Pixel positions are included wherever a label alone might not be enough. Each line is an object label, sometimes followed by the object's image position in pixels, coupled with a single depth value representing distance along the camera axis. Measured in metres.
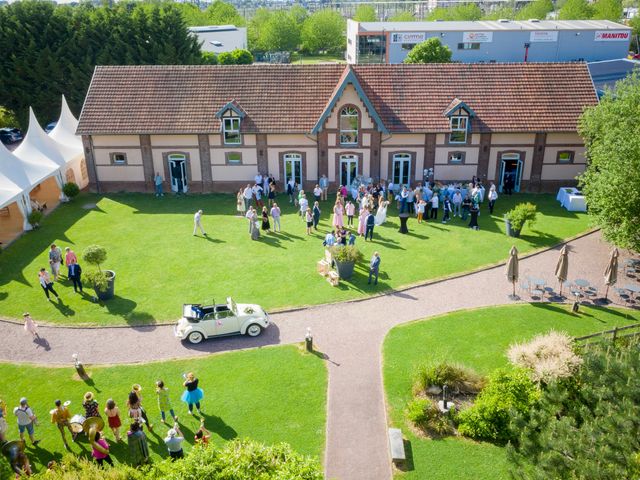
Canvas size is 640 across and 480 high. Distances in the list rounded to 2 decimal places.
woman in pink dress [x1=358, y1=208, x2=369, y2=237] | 27.66
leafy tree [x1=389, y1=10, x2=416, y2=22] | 125.00
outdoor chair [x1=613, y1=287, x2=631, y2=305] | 22.14
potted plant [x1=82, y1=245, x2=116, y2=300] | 21.98
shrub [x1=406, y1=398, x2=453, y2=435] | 15.52
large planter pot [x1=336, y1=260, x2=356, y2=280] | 23.61
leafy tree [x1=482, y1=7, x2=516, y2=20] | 123.31
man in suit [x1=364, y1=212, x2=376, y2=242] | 27.09
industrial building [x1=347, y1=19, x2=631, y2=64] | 76.12
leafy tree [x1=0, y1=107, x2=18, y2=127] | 48.04
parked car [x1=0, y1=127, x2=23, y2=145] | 48.31
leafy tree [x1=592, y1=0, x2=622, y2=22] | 97.81
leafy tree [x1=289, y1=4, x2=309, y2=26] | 138.12
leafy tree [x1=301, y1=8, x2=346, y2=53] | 118.12
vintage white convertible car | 19.50
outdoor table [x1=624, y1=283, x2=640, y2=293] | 21.95
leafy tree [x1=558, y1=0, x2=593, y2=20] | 100.69
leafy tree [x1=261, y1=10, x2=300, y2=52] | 114.88
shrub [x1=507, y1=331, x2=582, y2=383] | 15.69
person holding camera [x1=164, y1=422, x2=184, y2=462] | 13.93
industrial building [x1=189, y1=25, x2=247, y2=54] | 88.75
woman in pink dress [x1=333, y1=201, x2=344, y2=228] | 28.25
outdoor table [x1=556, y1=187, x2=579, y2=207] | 31.94
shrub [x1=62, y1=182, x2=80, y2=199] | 33.34
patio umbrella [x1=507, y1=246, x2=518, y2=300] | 22.03
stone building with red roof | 33.28
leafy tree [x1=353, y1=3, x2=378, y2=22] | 130.12
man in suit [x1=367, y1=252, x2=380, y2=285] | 22.94
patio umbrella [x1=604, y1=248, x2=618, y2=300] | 21.67
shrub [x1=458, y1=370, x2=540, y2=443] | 15.14
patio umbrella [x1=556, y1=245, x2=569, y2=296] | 21.95
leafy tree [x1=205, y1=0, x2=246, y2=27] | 120.56
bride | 29.19
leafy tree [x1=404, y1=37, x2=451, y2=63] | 58.97
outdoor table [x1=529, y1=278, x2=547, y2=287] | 22.25
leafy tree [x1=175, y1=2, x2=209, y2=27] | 111.44
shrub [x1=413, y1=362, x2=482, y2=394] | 16.94
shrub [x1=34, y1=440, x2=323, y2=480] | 9.15
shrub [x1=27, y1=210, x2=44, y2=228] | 29.21
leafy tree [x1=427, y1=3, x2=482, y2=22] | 118.56
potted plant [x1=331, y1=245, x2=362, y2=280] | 23.47
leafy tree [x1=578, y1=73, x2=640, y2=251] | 21.38
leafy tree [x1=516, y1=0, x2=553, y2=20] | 113.31
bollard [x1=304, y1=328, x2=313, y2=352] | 18.94
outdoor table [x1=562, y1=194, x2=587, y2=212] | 31.12
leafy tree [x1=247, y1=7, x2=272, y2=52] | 118.94
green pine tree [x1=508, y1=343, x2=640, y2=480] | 10.36
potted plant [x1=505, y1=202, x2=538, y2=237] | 27.02
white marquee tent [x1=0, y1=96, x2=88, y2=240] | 28.64
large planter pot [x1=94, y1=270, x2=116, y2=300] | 22.42
